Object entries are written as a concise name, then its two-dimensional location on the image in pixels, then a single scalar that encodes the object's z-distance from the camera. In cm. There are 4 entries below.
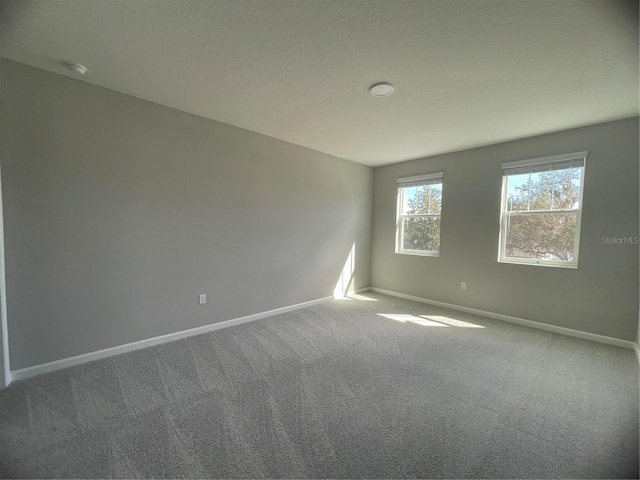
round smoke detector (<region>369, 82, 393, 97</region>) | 215
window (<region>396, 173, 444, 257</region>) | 422
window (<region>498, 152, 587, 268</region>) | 303
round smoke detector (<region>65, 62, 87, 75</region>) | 195
